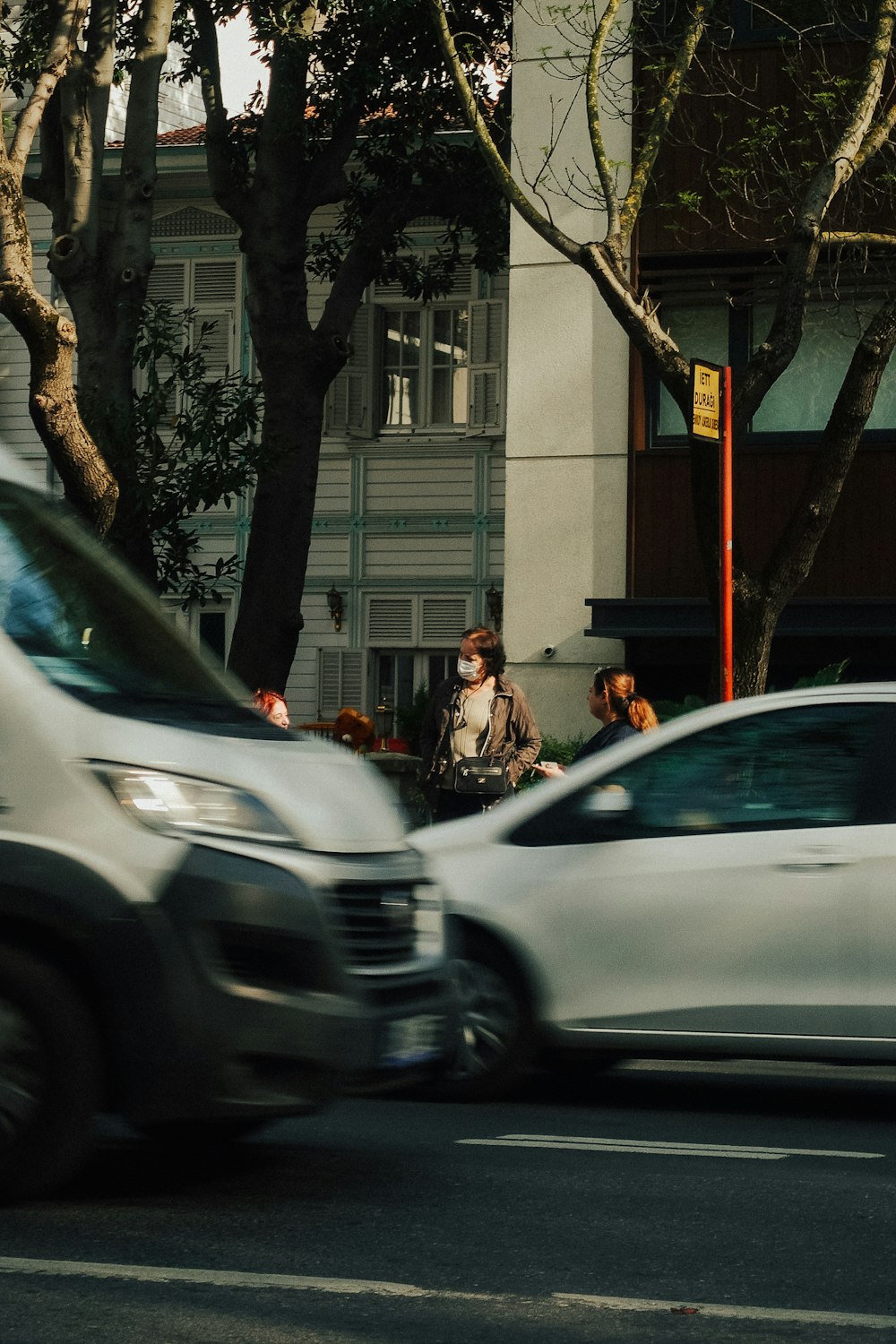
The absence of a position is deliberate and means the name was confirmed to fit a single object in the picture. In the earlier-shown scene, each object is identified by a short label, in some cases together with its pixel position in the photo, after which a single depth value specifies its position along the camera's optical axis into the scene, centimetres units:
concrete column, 1888
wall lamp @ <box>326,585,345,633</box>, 2636
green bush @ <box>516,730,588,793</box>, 1666
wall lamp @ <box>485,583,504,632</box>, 2564
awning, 1761
